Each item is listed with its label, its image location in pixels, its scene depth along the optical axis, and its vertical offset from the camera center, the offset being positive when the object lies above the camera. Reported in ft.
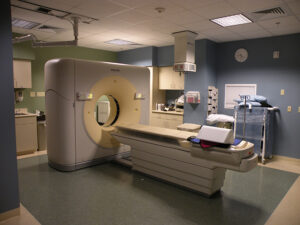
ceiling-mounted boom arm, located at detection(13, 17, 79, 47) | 11.65 +2.77
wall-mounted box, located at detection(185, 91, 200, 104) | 16.69 -0.06
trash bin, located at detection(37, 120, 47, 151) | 15.61 -2.63
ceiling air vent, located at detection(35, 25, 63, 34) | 14.07 +4.17
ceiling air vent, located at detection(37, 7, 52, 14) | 10.72 +4.06
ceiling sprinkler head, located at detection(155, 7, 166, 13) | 10.37 +3.91
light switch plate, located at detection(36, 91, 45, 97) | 17.76 +0.16
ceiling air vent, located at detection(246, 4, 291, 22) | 10.22 +3.87
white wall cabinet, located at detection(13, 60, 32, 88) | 15.38 +1.50
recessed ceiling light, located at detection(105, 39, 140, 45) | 17.62 +4.24
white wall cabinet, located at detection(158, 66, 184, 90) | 19.06 +1.40
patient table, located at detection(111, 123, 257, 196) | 7.91 -2.37
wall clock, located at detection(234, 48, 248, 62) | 16.14 +2.91
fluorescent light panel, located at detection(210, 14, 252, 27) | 11.53 +3.93
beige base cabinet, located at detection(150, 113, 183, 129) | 18.25 -1.93
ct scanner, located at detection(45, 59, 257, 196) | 8.60 -1.76
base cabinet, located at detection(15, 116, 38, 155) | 14.43 -2.42
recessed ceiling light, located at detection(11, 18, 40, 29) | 12.82 +4.17
